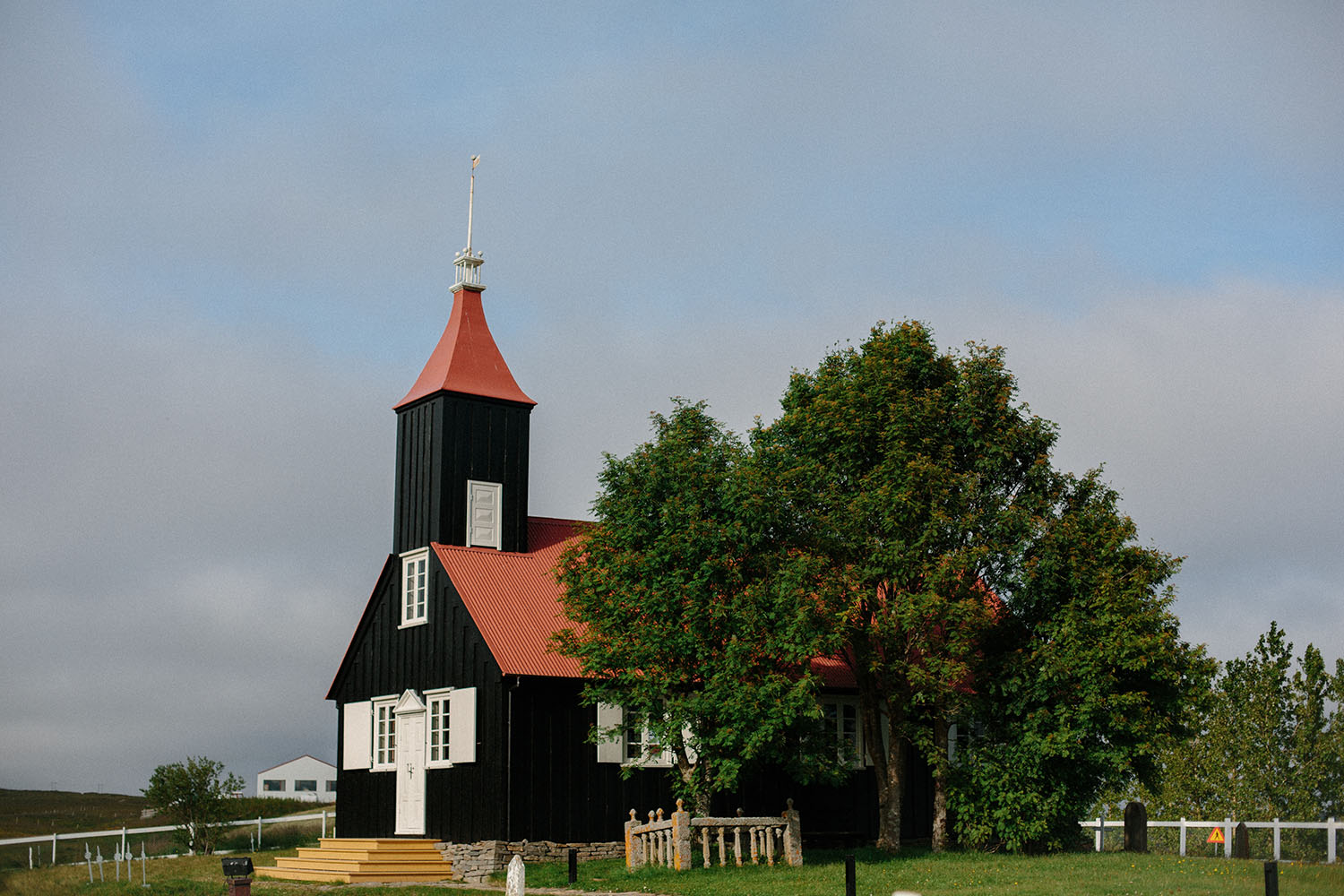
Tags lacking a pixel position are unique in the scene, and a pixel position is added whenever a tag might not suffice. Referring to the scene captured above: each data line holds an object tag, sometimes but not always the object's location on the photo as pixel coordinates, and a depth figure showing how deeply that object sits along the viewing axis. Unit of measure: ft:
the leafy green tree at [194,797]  125.29
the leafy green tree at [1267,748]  104.78
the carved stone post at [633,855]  85.30
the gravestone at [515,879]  52.90
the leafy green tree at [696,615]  85.40
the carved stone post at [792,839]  84.99
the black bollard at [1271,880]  52.70
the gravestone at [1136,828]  95.50
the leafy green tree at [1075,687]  89.15
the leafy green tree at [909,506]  90.63
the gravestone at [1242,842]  90.84
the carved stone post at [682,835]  82.48
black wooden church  95.61
